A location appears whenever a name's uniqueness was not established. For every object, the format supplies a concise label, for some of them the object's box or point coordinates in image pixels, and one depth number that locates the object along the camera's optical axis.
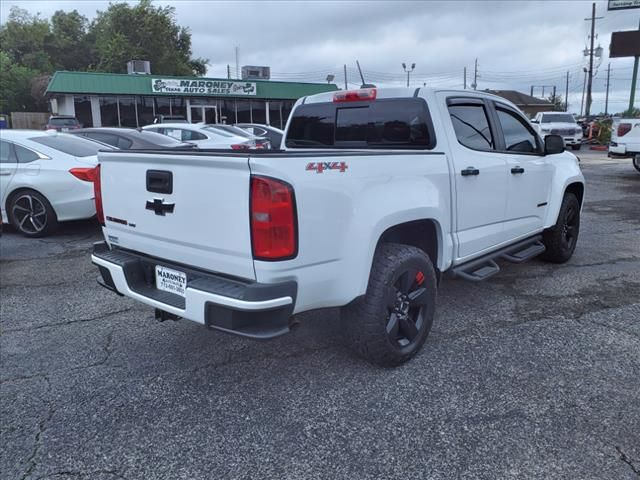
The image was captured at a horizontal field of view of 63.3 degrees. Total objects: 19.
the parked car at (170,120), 26.87
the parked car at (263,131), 20.34
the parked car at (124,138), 9.01
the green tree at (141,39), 50.41
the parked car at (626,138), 13.80
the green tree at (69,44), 63.47
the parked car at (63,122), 24.92
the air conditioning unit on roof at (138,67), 35.50
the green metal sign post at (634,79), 27.14
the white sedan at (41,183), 7.07
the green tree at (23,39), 63.94
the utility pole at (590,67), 43.41
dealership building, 31.59
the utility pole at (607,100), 88.98
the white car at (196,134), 14.34
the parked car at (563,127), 24.59
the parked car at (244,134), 14.60
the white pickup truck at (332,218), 2.68
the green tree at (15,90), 49.22
